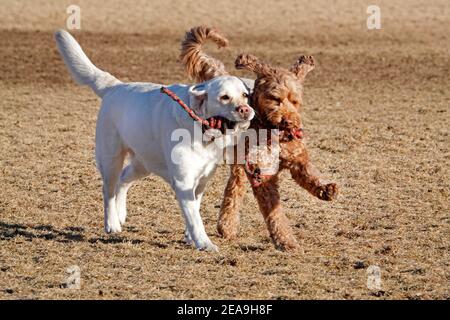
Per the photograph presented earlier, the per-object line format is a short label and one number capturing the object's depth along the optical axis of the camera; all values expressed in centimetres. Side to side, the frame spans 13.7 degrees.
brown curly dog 1128
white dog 1101
